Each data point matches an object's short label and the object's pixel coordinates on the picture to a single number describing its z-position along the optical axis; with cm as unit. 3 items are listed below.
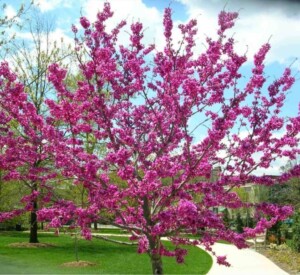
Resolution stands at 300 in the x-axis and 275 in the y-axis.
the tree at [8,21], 1065
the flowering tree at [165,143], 542
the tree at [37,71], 2227
